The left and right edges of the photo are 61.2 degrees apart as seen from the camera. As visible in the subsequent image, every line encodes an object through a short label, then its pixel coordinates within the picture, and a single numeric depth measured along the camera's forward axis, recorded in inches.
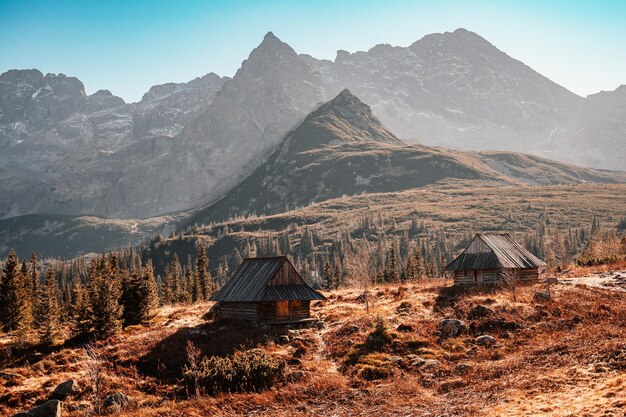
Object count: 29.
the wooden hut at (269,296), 2065.7
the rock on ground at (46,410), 1138.8
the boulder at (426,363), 1339.8
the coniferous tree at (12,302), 2417.6
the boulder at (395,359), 1402.6
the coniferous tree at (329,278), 4761.3
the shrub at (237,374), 1285.7
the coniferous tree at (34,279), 3703.2
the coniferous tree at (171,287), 4840.6
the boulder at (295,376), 1313.7
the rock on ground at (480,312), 1722.4
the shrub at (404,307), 1973.7
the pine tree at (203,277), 4471.0
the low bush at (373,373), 1304.1
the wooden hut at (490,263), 2582.2
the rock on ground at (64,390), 1289.5
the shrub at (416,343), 1525.0
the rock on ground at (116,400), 1202.9
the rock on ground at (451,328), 1599.4
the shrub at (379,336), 1553.9
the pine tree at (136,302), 2245.3
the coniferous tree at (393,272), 4232.3
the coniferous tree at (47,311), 1784.0
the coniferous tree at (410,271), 4197.8
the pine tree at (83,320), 1941.4
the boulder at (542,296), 1850.4
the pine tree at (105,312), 1862.7
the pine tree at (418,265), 4402.1
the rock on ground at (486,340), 1475.1
